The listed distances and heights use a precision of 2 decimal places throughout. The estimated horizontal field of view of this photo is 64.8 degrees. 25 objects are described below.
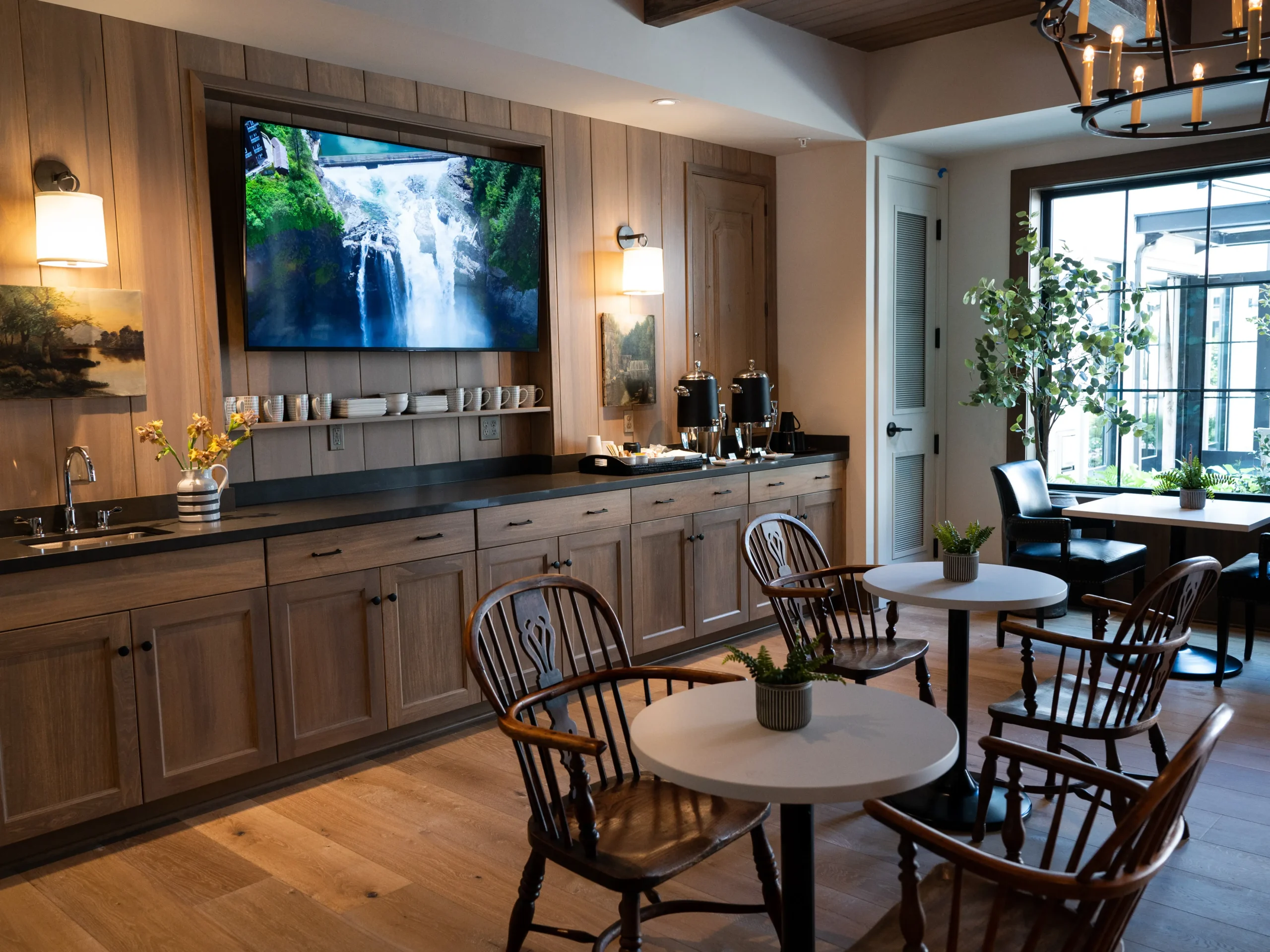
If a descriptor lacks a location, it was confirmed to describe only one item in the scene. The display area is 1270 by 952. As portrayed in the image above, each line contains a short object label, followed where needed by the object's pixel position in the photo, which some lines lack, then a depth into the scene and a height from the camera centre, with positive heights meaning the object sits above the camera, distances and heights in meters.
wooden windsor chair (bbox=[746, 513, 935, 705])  3.15 -0.74
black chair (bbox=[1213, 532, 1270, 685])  4.25 -0.94
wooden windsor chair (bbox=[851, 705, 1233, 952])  1.40 -0.74
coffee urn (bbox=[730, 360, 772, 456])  5.34 -0.11
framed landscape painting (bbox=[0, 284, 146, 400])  3.10 +0.16
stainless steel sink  2.96 -0.45
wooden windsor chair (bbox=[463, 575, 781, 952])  1.91 -0.91
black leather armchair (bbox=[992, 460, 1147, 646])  4.69 -0.85
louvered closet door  5.76 +0.07
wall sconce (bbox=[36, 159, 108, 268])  3.06 +0.52
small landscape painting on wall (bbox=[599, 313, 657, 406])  5.02 +0.12
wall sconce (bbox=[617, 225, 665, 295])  4.93 +0.57
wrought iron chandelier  2.27 +0.76
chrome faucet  3.20 -0.28
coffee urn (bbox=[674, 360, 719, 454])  5.08 -0.11
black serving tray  4.62 -0.40
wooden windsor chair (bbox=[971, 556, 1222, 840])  2.54 -0.78
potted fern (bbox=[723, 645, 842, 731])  1.88 -0.58
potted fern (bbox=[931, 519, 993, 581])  3.09 -0.55
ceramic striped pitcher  3.34 -0.35
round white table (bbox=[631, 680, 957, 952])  1.67 -0.67
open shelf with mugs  3.73 -0.13
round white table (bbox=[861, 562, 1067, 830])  2.90 -0.67
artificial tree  5.43 +0.16
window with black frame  5.32 +0.30
